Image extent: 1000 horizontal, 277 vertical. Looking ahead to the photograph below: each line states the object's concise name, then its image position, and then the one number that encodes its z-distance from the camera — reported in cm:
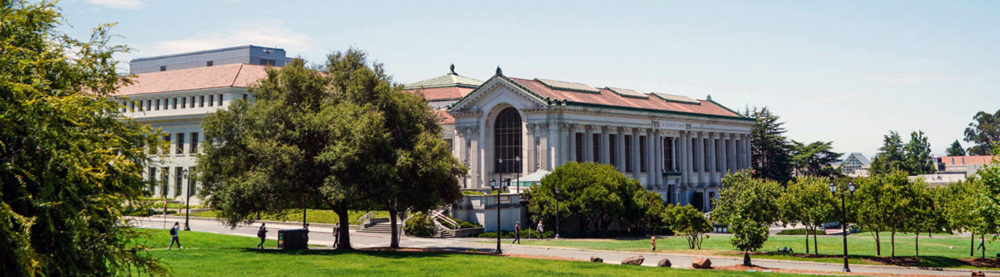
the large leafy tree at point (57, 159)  1313
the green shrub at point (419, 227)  5419
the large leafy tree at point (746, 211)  3612
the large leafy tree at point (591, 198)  5966
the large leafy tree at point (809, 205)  4184
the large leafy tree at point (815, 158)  11792
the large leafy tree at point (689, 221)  4512
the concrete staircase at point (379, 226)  5578
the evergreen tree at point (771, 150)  11838
